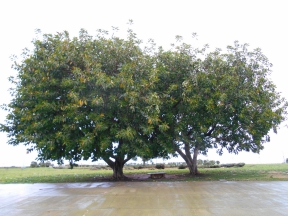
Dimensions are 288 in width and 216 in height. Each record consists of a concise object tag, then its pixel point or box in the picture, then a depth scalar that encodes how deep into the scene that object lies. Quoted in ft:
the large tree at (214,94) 45.11
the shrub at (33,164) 121.59
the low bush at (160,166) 84.56
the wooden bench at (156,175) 50.61
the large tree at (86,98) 39.99
